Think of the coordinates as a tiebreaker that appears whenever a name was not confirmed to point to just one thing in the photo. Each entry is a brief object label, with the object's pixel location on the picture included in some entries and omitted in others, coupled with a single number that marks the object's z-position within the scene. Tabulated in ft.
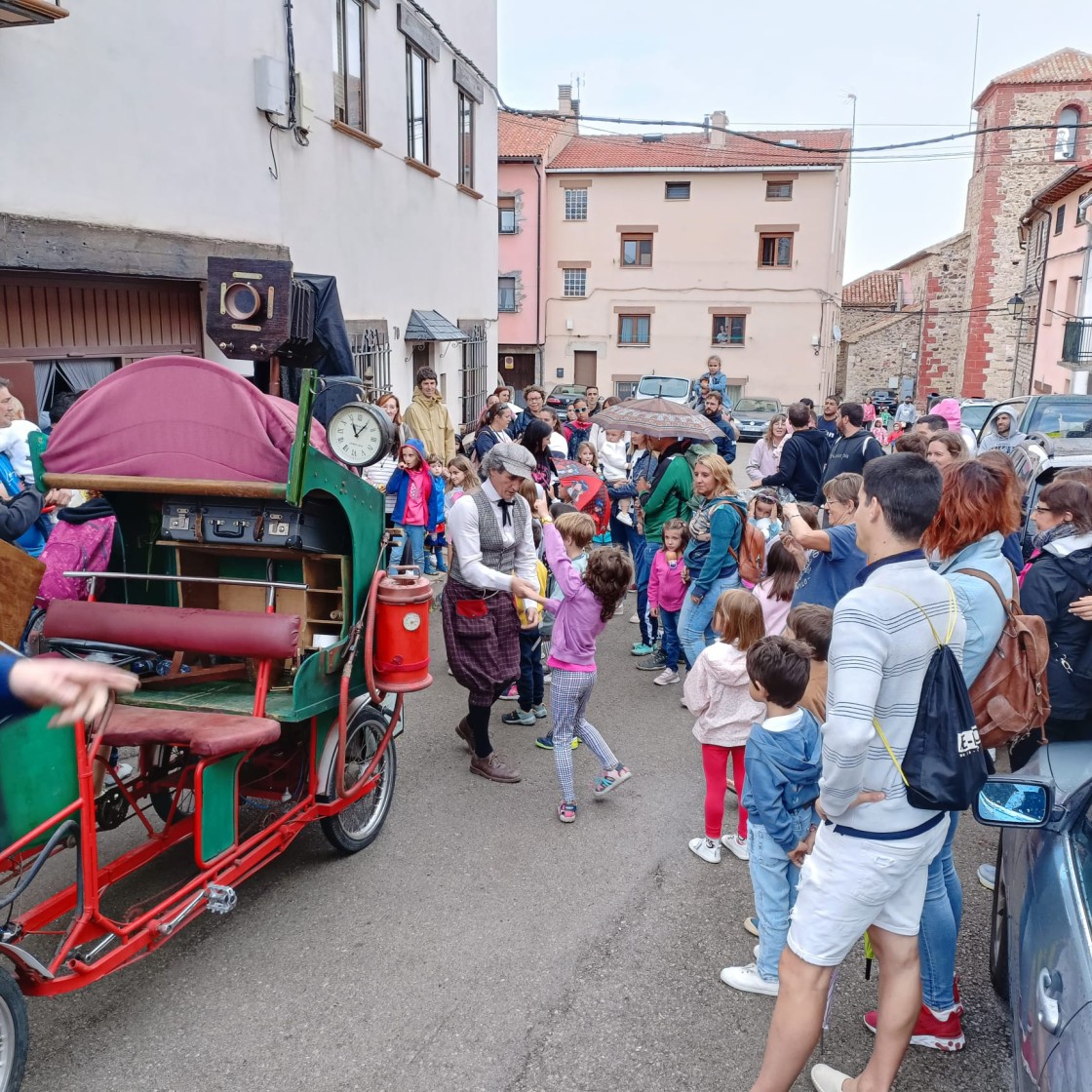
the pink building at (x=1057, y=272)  78.18
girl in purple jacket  15.58
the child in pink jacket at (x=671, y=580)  22.03
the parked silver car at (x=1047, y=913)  7.07
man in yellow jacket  34.63
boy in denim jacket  11.28
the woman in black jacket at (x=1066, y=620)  13.26
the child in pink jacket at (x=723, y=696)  14.38
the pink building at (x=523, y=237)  107.86
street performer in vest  16.57
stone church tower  111.24
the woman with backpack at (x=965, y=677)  10.40
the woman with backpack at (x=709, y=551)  19.63
